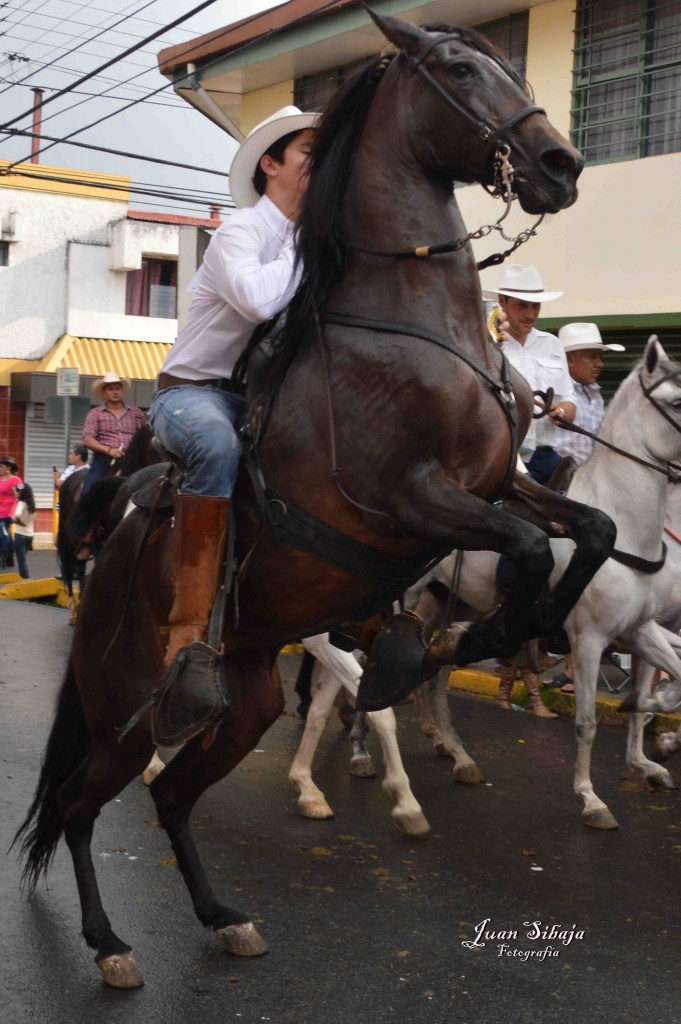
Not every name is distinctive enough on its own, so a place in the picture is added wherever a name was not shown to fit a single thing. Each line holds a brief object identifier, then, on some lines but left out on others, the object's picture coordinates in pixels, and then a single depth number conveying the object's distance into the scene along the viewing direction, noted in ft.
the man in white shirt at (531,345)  23.32
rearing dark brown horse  11.81
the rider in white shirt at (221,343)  12.80
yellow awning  103.96
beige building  44.62
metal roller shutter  104.63
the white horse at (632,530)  22.12
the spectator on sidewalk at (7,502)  66.74
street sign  59.26
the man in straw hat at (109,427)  40.45
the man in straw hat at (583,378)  26.30
